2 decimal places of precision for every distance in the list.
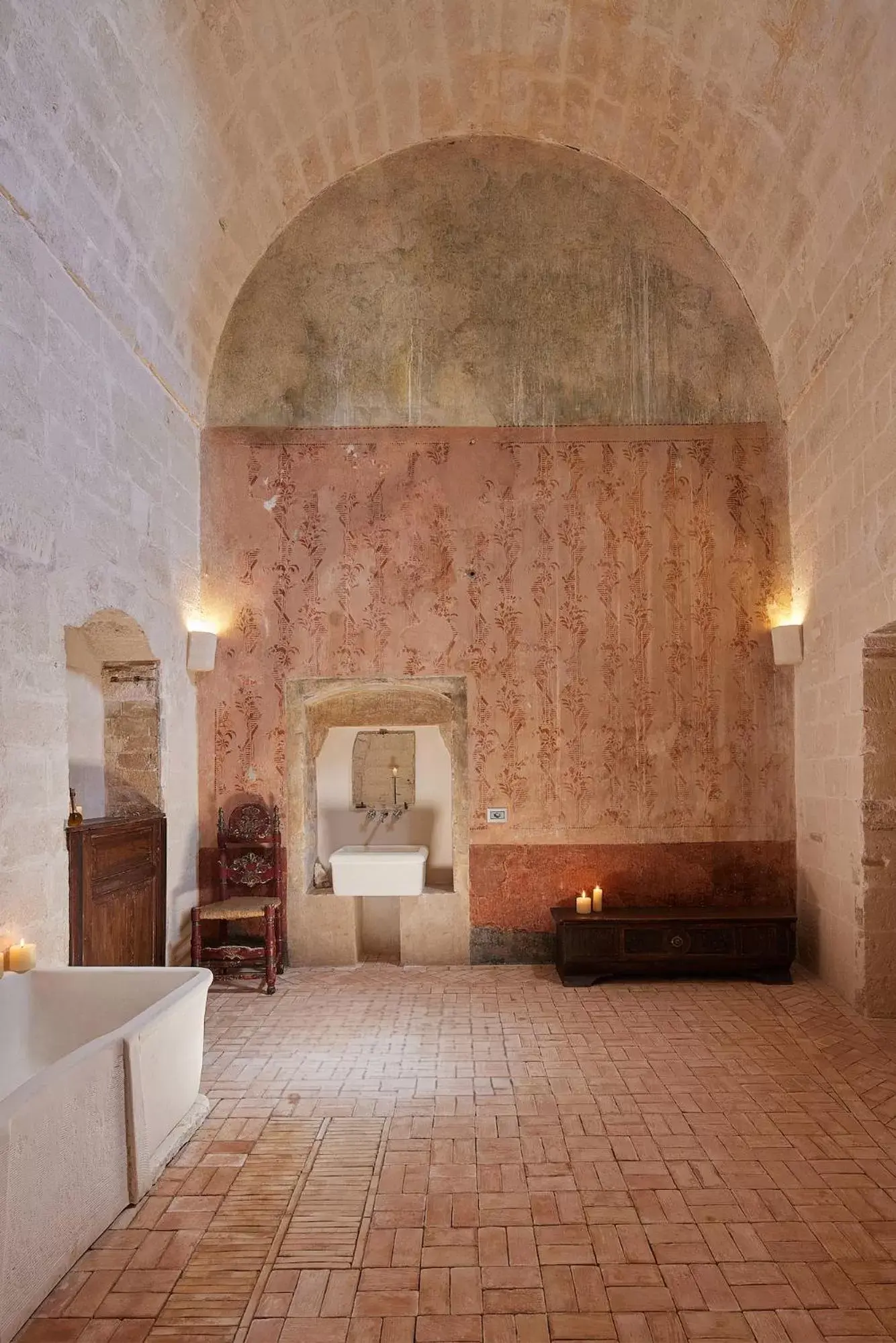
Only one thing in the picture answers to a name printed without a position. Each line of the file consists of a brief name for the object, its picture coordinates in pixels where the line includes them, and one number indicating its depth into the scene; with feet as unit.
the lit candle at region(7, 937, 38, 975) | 11.79
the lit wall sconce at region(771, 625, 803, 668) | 19.35
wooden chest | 18.31
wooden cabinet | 14.07
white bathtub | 7.93
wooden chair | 19.48
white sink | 19.53
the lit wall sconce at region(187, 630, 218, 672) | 19.61
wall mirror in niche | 22.31
